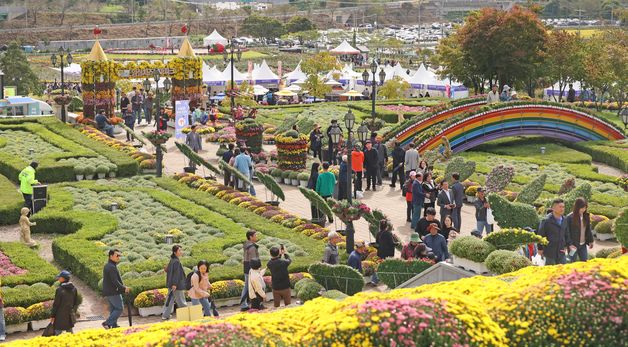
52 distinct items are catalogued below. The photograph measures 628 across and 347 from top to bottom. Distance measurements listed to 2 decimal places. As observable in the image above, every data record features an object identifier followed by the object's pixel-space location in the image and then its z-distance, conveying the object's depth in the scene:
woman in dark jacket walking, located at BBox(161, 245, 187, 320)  18.90
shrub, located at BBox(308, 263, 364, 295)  18.19
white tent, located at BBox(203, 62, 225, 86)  62.94
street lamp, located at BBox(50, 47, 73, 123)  44.31
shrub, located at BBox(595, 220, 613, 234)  25.69
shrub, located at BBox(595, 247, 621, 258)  20.70
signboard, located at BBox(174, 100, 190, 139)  40.74
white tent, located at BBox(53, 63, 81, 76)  70.28
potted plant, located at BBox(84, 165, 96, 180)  33.56
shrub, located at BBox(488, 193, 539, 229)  21.36
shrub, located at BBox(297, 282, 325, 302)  18.69
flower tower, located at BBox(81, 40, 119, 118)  45.53
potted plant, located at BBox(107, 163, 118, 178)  33.82
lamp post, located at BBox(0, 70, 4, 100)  48.82
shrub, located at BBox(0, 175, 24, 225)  27.55
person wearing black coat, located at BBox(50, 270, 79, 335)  17.33
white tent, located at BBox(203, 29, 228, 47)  105.81
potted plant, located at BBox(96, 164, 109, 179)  33.62
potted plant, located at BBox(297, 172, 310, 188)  32.53
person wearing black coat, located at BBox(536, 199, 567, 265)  19.14
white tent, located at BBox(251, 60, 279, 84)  66.88
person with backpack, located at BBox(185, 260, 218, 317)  18.64
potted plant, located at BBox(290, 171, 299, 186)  32.94
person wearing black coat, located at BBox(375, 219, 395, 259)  21.73
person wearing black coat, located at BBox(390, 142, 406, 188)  31.89
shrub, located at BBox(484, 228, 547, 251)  18.69
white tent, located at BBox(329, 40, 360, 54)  92.50
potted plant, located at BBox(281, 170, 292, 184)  33.22
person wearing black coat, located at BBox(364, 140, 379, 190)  31.17
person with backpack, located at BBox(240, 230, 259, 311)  20.03
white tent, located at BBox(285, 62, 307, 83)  68.94
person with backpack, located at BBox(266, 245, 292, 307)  19.19
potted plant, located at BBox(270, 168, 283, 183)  33.50
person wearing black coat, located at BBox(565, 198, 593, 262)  19.67
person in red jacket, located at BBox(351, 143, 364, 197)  30.42
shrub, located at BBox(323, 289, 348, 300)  16.88
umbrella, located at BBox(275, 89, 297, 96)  60.22
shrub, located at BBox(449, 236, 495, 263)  18.30
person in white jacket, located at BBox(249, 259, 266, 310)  19.27
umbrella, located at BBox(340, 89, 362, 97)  61.00
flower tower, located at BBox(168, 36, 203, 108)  49.41
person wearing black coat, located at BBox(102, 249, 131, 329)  18.45
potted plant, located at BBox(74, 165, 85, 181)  33.56
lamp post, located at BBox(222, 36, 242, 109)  47.31
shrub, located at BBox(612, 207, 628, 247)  18.19
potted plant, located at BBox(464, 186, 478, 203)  30.17
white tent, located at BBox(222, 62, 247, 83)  63.59
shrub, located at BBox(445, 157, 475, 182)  29.14
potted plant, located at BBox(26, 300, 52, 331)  19.59
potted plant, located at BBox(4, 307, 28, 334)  19.42
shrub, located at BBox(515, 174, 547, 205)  24.33
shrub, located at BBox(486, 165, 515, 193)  27.23
